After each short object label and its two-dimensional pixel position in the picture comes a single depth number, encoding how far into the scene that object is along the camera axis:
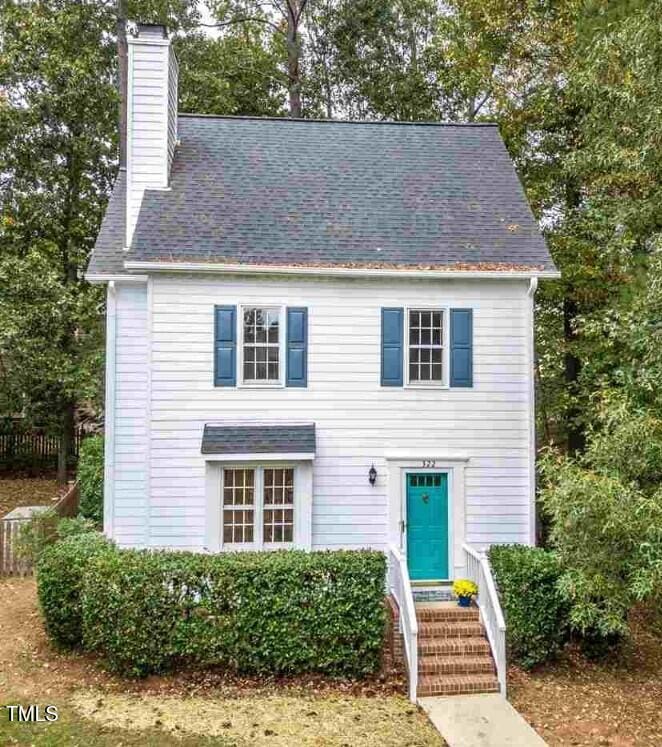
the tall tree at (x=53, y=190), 17.19
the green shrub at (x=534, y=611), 8.76
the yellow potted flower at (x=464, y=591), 9.49
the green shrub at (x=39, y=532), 11.46
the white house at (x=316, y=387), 10.09
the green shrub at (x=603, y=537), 6.55
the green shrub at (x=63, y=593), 8.70
